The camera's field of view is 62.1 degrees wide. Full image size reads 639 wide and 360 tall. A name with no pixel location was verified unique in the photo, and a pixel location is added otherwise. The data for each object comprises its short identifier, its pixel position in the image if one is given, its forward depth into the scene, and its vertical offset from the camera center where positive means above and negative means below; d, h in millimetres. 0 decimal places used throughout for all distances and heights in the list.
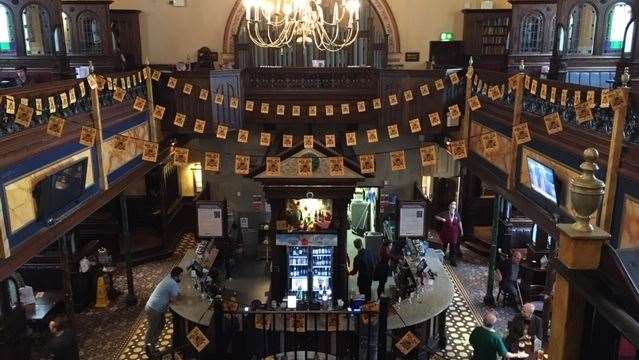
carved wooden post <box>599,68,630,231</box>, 5988 -1127
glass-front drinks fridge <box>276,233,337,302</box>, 10570 -4079
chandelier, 8008 +689
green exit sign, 15953 +647
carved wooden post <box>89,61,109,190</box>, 9094 -1262
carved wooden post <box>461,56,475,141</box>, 11484 -1067
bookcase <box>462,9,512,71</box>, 15031 +613
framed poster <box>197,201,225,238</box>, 11953 -3519
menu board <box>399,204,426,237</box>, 11195 -3337
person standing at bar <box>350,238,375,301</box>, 10562 -4119
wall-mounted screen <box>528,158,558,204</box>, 7837 -1841
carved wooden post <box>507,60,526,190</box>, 8836 -919
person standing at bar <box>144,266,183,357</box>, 8945 -4002
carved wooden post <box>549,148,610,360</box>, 2223 -805
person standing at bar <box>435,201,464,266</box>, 13383 -4326
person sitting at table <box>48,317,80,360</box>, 7781 -4077
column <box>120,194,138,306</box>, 11328 -4195
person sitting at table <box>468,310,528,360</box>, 7410 -3917
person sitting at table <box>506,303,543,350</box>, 8125 -4068
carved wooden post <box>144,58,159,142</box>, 11576 -1028
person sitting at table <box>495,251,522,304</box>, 11086 -4557
